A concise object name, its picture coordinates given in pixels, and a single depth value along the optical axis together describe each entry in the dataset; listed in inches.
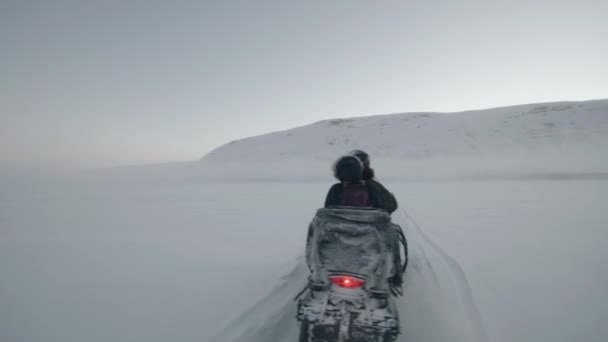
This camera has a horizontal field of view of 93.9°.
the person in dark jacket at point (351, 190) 146.0
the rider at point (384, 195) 162.2
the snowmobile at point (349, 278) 99.3
